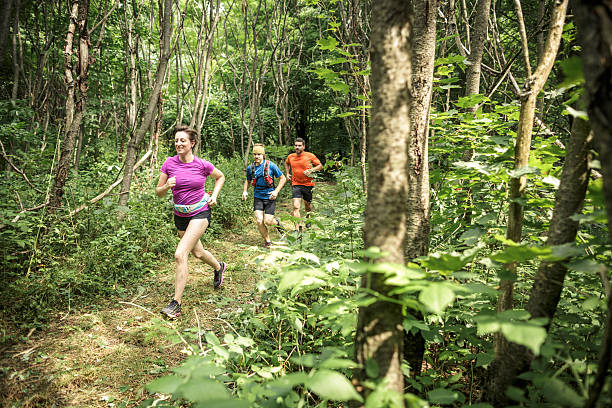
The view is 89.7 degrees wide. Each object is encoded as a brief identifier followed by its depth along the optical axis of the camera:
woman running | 3.78
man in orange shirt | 6.79
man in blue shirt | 5.93
